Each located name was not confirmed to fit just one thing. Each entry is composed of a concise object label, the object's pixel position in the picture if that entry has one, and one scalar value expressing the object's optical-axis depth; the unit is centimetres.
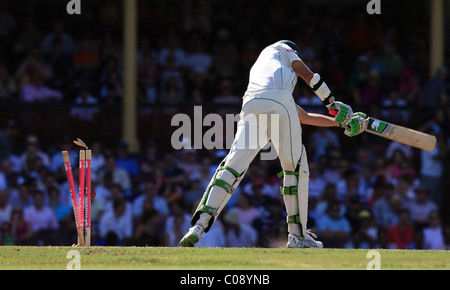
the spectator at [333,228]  1288
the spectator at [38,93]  1576
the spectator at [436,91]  1546
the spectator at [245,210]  1317
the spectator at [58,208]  1332
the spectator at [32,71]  1608
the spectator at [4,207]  1324
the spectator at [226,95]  1559
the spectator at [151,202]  1336
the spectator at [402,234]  1316
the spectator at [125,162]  1452
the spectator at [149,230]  1292
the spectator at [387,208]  1352
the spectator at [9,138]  1463
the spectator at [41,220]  1308
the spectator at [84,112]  1516
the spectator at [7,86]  1585
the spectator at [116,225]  1291
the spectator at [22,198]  1347
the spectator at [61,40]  1681
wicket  902
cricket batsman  860
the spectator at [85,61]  1622
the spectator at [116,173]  1398
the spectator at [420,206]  1377
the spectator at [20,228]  1305
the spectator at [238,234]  1266
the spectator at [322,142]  1472
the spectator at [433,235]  1323
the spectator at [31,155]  1433
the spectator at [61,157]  1433
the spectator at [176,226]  1270
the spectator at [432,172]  1463
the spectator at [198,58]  1641
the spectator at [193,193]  1353
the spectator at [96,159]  1407
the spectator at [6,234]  1277
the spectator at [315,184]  1373
